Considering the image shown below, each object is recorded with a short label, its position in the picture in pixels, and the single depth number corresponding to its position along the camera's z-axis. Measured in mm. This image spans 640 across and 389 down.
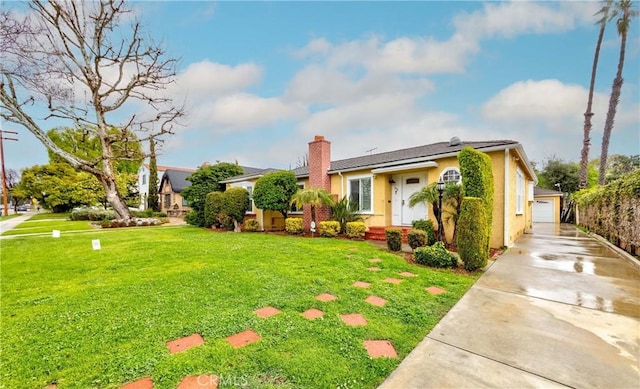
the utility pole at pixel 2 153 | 23938
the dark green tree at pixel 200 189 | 16141
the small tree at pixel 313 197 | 10500
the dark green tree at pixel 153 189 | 28672
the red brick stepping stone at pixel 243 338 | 2683
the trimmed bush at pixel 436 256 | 5902
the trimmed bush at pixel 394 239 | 7602
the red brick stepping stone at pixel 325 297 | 3937
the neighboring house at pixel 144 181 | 34906
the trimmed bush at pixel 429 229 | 8531
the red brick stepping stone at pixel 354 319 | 3211
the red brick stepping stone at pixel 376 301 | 3819
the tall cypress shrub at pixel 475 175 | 6855
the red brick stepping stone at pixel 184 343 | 2582
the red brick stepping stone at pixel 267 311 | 3394
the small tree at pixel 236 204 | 13219
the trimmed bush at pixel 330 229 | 10648
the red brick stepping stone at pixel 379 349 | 2596
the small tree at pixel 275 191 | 11883
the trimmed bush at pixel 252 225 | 13508
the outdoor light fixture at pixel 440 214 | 7031
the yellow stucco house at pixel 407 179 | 8211
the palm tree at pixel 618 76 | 17484
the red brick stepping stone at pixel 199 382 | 2070
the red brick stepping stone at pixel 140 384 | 2070
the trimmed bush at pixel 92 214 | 20227
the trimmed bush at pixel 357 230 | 10172
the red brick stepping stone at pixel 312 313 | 3334
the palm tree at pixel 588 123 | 18828
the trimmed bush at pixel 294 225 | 11664
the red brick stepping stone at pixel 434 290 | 4363
